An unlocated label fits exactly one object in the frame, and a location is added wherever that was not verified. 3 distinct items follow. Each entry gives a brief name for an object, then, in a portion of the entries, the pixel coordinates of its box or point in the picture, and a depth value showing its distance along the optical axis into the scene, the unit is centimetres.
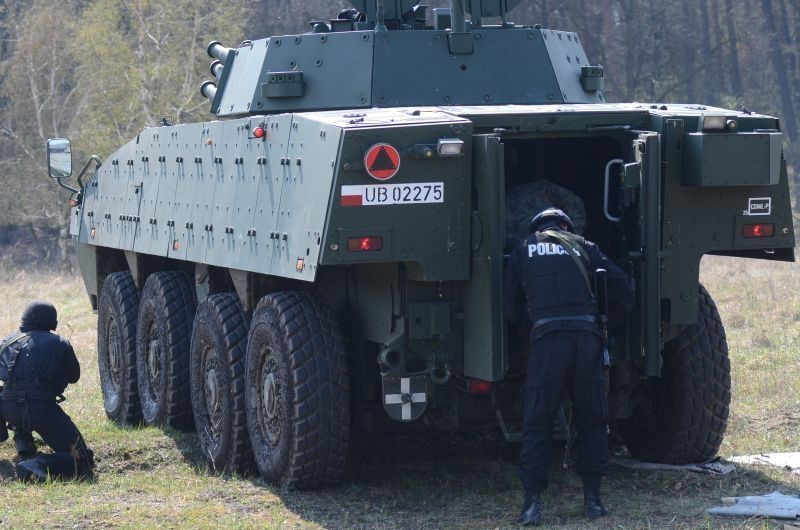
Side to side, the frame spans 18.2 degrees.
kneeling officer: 1468
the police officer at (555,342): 1163
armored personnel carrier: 1196
